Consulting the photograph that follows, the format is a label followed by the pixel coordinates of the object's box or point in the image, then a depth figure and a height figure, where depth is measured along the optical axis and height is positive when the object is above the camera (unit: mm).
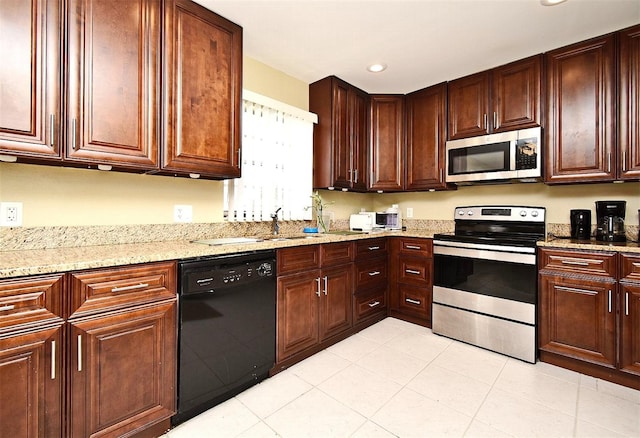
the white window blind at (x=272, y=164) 2516 +499
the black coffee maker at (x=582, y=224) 2498 -60
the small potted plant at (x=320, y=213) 3030 +55
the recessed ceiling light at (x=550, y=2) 1894 +1342
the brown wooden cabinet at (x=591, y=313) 1990 -669
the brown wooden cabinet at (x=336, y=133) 3029 +868
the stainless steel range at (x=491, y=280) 2346 -518
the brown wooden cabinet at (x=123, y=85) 1367 +714
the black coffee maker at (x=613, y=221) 2324 -34
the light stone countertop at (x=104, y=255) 1194 -167
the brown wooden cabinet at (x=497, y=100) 2564 +1065
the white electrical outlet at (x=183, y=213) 2195 +44
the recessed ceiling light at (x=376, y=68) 2787 +1392
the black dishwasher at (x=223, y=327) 1607 -627
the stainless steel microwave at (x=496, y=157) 2549 +543
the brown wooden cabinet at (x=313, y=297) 2125 -608
